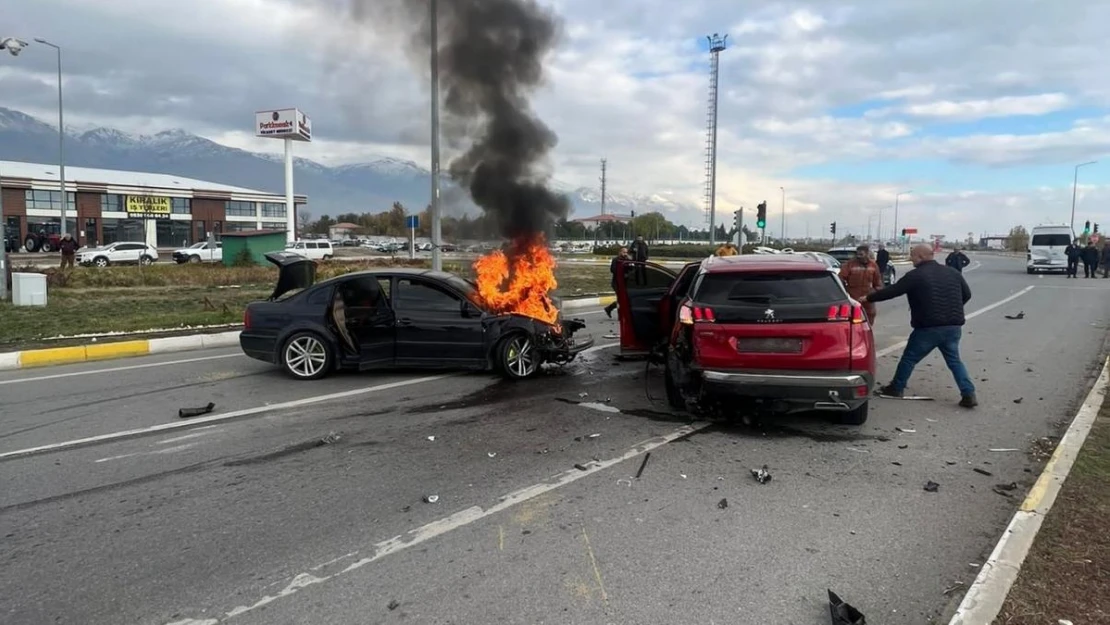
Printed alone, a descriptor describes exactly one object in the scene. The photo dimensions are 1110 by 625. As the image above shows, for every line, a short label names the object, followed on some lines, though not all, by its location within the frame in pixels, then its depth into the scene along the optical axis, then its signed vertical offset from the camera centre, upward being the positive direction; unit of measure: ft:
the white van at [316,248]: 137.28 +1.40
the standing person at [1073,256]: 92.22 +0.72
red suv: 17.15 -2.15
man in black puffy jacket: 21.09 -1.53
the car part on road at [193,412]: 20.38 -4.84
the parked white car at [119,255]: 114.73 -0.34
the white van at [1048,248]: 96.17 +1.91
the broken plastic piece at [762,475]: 14.64 -4.78
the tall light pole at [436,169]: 41.53 +6.12
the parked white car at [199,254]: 123.47 -0.03
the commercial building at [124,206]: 187.69 +14.69
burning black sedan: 25.31 -2.87
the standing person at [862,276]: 30.19 -0.75
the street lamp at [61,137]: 117.78 +21.06
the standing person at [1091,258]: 92.68 +0.47
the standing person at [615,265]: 24.90 -0.28
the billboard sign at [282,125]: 209.15 +40.78
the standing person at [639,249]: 50.60 +0.67
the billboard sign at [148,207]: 206.90 +14.42
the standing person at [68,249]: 78.07 +0.43
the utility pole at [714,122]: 127.54 +27.65
